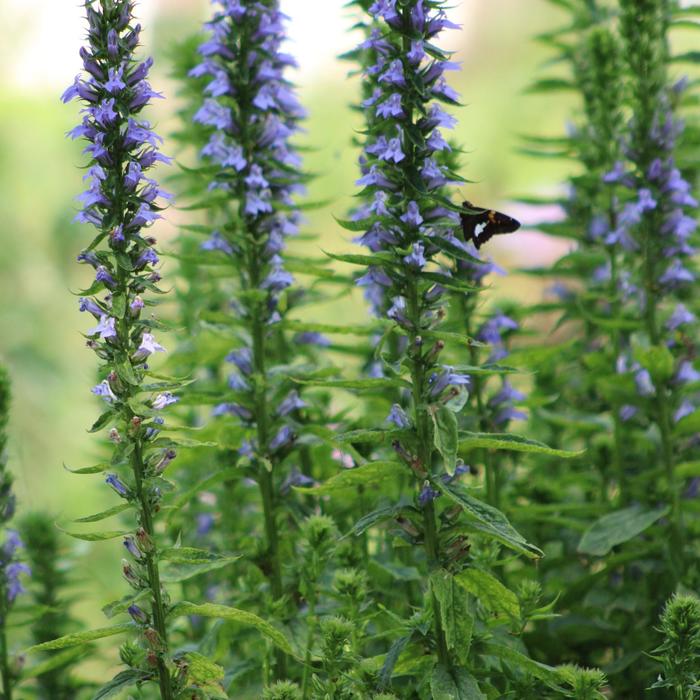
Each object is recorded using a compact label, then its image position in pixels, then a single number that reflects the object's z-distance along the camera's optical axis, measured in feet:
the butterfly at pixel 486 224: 16.55
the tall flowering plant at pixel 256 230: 19.22
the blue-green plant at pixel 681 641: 14.83
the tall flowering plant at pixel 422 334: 14.55
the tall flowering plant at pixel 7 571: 19.08
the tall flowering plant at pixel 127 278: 14.06
